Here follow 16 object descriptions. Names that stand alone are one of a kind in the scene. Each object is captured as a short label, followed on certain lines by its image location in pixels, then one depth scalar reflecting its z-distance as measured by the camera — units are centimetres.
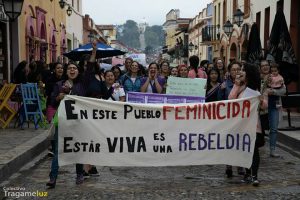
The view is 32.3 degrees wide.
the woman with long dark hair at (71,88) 651
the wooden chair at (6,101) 1173
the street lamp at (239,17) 2376
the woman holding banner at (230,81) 777
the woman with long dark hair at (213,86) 823
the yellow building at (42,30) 1833
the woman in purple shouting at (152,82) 913
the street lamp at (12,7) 1216
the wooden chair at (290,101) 1129
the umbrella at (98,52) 1571
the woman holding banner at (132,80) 924
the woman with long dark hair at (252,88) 668
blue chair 1152
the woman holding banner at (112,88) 767
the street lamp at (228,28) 2711
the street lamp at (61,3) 2411
